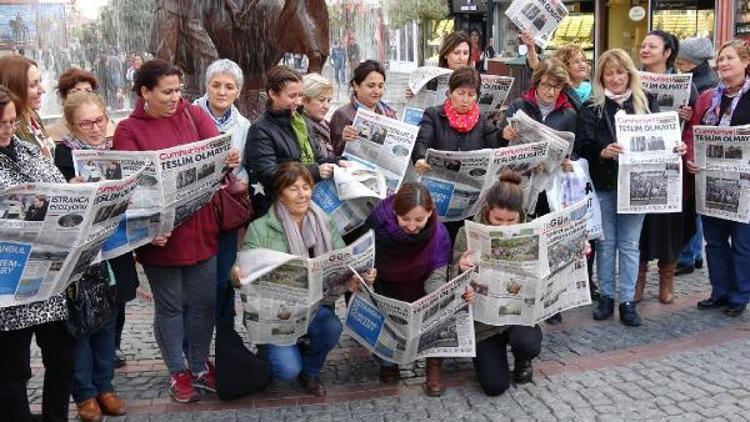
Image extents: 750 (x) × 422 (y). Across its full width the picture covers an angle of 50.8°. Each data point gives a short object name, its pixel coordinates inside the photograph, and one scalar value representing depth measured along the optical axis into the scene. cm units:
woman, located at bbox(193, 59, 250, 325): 447
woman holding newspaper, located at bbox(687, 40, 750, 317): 549
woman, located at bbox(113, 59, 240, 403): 402
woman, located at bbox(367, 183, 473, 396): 423
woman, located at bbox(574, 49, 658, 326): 540
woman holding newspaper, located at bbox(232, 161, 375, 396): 417
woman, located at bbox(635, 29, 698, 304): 588
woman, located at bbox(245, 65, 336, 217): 445
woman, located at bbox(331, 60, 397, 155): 507
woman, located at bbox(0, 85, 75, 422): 336
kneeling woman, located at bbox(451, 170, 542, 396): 439
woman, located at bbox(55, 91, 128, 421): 398
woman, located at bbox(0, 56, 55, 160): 402
